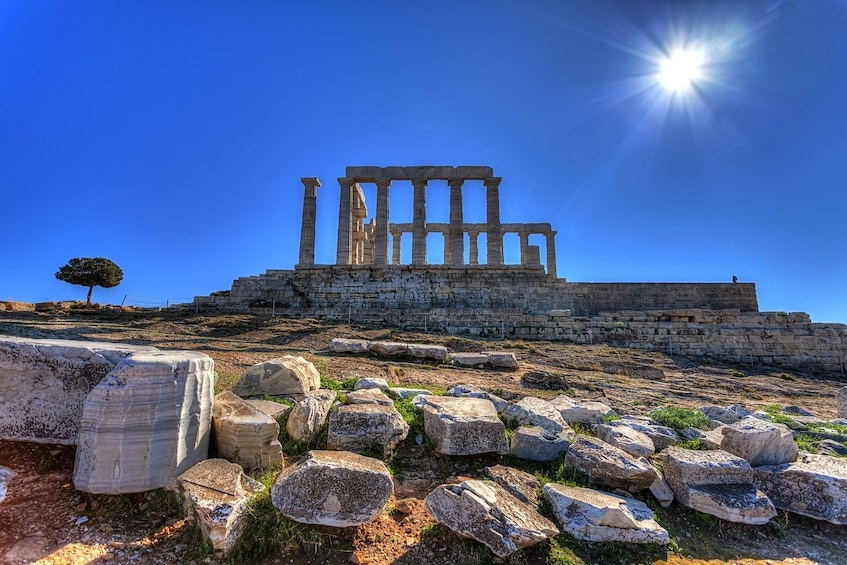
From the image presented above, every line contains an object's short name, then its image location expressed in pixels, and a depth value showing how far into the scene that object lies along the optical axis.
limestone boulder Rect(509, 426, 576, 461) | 4.77
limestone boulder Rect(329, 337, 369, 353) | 11.51
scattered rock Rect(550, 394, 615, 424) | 6.09
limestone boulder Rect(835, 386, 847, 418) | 8.28
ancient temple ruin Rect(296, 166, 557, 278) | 26.31
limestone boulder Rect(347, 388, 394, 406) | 5.54
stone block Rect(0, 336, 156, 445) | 3.88
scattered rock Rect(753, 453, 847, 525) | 4.06
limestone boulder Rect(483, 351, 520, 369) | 10.85
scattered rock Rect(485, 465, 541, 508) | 3.91
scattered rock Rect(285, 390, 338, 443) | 4.70
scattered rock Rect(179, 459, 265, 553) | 3.10
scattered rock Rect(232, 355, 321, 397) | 5.77
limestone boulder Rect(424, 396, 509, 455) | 4.58
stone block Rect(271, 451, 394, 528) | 3.29
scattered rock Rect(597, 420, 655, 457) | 4.87
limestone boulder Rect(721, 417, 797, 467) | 4.57
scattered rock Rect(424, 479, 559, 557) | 3.18
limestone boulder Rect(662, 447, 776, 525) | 3.93
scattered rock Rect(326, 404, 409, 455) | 4.58
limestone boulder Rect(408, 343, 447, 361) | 10.95
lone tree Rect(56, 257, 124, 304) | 33.97
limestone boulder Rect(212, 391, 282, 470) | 4.06
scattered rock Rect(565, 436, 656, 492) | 4.16
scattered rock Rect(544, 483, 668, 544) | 3.48
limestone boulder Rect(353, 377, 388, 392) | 6.65
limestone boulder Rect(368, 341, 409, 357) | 11.09
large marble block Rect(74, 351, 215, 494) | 3.48
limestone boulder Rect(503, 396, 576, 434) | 5.26
